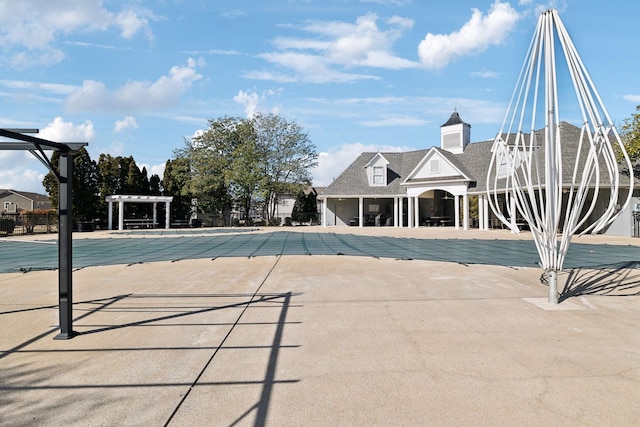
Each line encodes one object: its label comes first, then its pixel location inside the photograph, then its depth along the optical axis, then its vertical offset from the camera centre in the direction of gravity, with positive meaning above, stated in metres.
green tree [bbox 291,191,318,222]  37.59 +0.45
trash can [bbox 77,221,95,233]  27.05 -0.68
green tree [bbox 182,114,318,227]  34.84 +4.38
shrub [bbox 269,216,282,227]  37.38 -0.58
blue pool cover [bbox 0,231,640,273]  11.01 -1.13
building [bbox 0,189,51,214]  57.91 +1.97
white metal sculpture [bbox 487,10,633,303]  6.60 +1.46
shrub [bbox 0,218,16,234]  23.48 -0.52
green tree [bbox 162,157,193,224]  34.88 +2.15
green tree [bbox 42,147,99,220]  28.17 +1.85
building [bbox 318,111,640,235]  27.41 +1.85
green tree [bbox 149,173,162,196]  34.72 +2.37
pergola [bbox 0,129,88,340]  4.74 -0.15
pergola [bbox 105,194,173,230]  28.39 +0.94
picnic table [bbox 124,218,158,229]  30.85 -0.59
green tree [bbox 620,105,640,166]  19.49 +3.54
